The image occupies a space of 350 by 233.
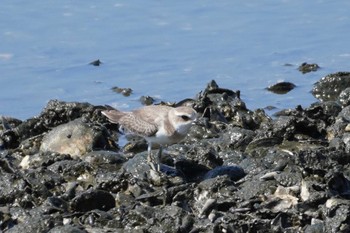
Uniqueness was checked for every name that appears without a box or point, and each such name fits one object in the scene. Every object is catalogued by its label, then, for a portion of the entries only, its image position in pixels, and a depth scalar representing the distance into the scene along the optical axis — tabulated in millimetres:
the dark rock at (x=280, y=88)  18742
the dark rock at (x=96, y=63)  20109
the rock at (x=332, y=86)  18000
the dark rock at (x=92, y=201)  12492
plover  13617
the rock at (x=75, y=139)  15180
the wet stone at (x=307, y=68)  19703
